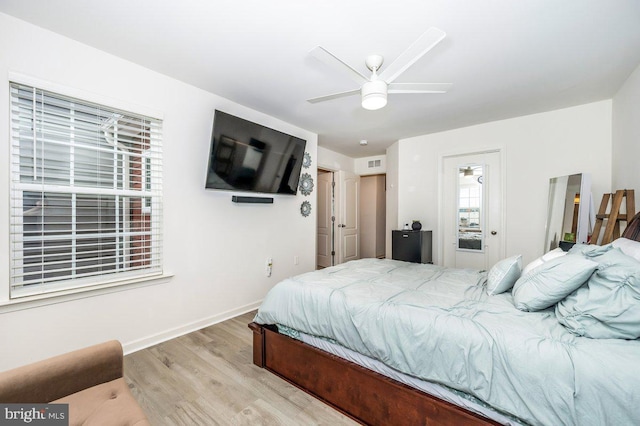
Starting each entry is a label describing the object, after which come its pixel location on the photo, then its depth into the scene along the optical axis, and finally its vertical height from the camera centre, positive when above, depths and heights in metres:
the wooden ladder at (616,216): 2.34 -0.03
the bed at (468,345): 1.09 -0.67
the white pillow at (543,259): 1.83 -0.33
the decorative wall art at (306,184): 4.15 +0.43
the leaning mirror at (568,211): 2.79 +0.02
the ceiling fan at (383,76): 1.59 +0.98
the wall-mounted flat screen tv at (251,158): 2.83 +0.64
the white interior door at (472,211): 3.82 +0.02
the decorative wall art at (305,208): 4.19 +0.05
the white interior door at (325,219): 5.60 -0.17
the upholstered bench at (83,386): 1.10 -0.82
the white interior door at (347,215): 5.53 -0.08
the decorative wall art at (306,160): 4.17 +0.79
